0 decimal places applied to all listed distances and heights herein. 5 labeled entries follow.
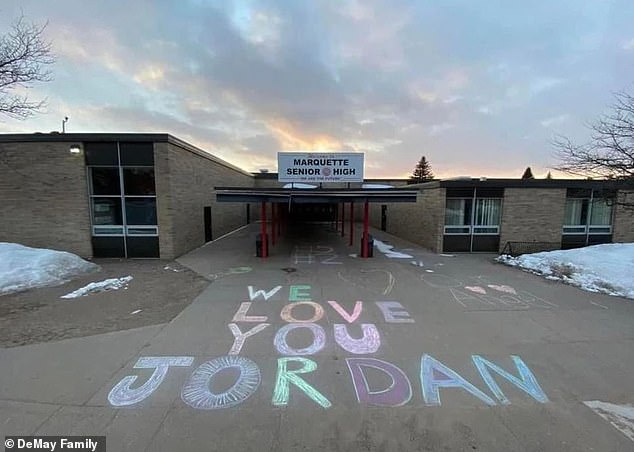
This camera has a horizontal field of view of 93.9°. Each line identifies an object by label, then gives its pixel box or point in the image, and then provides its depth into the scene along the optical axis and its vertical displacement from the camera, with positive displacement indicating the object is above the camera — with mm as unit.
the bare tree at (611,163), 10805 +1575
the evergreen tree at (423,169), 63125 +6994
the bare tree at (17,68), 10234 +4480
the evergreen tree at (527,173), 60988 +6247
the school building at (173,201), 11430 -46
